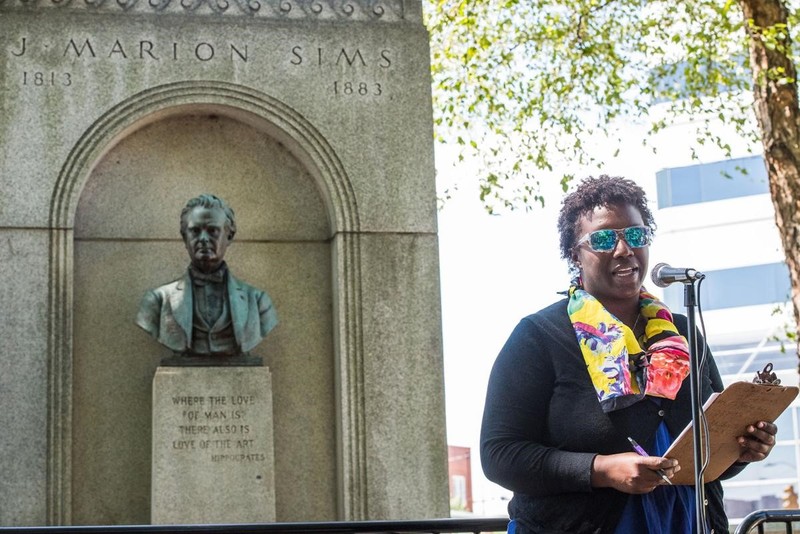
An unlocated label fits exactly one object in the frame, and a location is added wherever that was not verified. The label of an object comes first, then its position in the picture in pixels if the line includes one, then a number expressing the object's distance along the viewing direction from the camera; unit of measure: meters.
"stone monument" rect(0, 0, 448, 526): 9.70
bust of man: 9.57
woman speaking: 4.29
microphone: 4.46
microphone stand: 4.12
